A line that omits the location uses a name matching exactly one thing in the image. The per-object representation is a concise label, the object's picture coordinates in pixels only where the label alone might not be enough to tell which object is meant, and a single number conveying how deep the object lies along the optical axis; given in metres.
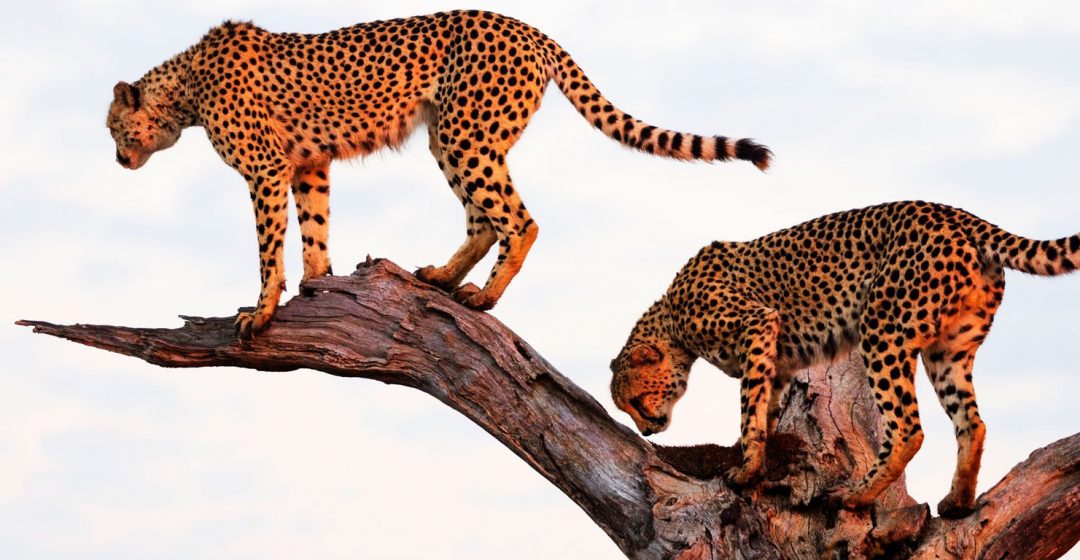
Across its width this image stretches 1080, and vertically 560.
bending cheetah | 18.92
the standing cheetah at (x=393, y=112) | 21.03
